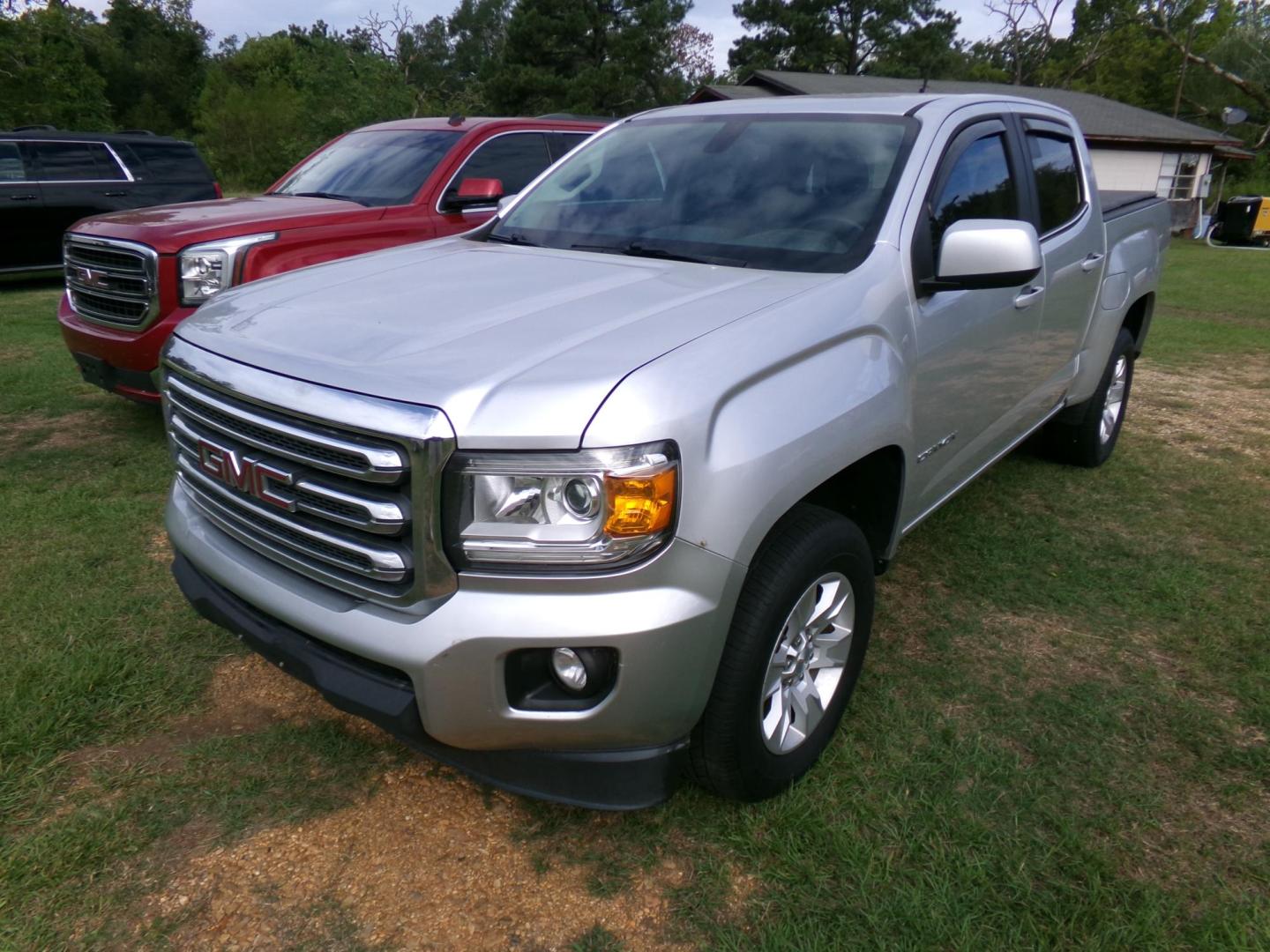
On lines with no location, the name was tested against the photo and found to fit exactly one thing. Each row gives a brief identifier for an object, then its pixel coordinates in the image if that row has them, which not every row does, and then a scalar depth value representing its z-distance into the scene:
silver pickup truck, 1.88
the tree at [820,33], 38.94
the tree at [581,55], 35.06
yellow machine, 22.69
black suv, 10.12
